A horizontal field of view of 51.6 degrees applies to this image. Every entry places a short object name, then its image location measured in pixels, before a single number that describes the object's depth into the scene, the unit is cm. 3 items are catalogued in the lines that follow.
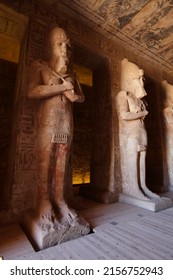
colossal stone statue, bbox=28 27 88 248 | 234
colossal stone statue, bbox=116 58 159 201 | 358
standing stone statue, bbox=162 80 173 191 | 485
